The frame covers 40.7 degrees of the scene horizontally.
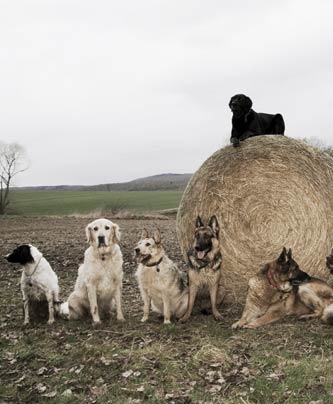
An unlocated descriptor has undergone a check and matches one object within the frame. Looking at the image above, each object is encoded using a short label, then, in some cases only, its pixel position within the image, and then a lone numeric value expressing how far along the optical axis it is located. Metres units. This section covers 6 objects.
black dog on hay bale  7.53
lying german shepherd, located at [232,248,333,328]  6.33
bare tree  36.59
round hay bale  7.00
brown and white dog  6.66
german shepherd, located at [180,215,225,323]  6.72
